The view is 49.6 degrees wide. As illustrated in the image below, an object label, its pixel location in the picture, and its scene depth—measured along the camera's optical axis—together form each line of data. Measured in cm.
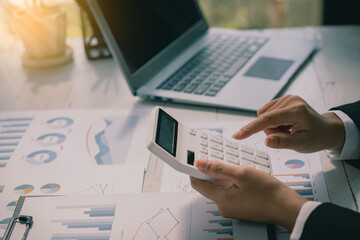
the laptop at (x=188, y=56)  82
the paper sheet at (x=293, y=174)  59
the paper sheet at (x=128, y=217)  53
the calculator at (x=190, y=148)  53
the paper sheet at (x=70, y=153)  64
